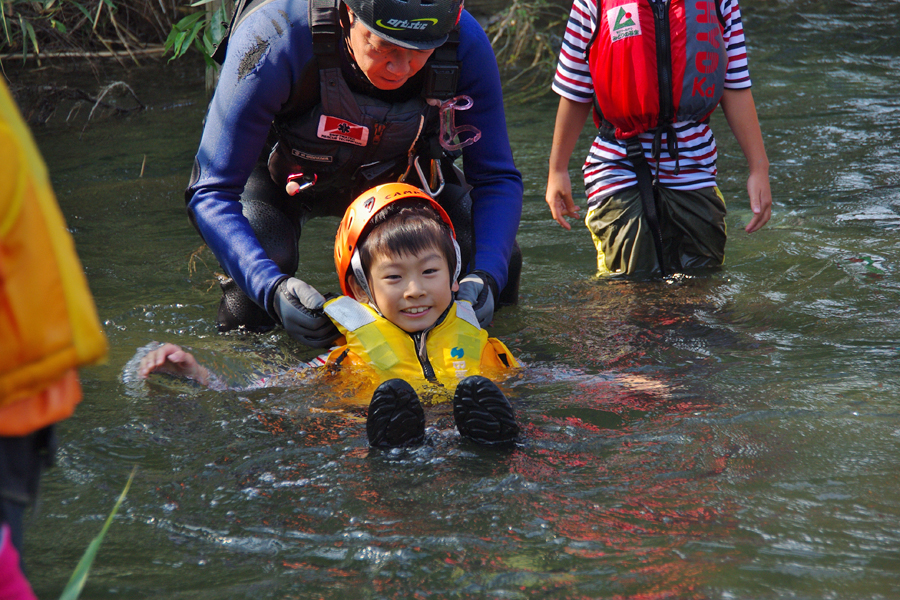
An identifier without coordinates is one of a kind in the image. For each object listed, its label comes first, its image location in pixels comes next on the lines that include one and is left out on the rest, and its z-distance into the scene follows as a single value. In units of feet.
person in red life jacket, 26.37
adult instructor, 21.33
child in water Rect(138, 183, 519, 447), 21.43
